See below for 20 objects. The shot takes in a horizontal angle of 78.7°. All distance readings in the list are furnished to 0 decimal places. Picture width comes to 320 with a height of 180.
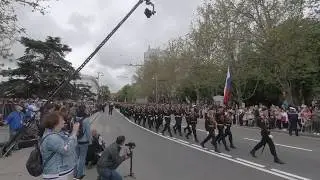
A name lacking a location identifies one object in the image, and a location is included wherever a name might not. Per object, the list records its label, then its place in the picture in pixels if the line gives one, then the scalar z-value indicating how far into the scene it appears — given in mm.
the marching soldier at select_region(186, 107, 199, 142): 9204
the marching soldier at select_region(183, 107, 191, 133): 9579
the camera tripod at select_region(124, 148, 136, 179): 4764
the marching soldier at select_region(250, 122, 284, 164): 5856
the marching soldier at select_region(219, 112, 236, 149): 7581
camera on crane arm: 5123
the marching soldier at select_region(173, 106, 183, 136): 10331
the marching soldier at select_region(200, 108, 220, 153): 7522
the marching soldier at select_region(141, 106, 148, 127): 14789
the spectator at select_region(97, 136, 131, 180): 3574
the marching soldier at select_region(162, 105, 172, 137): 11019
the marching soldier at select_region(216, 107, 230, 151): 7534
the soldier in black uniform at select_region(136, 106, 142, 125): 16382
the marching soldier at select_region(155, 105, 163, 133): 12076
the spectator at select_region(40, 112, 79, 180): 2161
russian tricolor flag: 13513
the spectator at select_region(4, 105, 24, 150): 6506
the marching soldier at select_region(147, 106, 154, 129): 13333
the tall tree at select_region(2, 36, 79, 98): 22654
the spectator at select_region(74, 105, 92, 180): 4455
